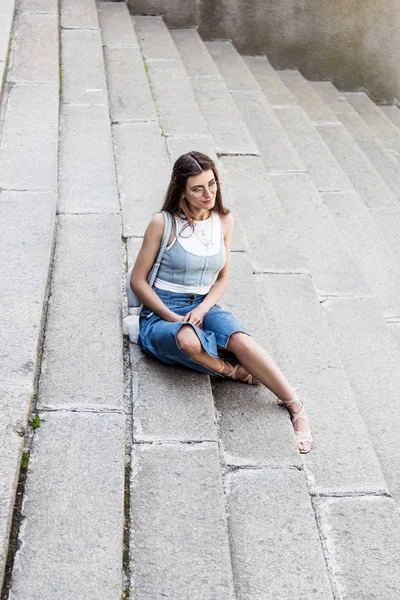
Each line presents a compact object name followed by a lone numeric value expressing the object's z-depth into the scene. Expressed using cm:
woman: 306
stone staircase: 238
